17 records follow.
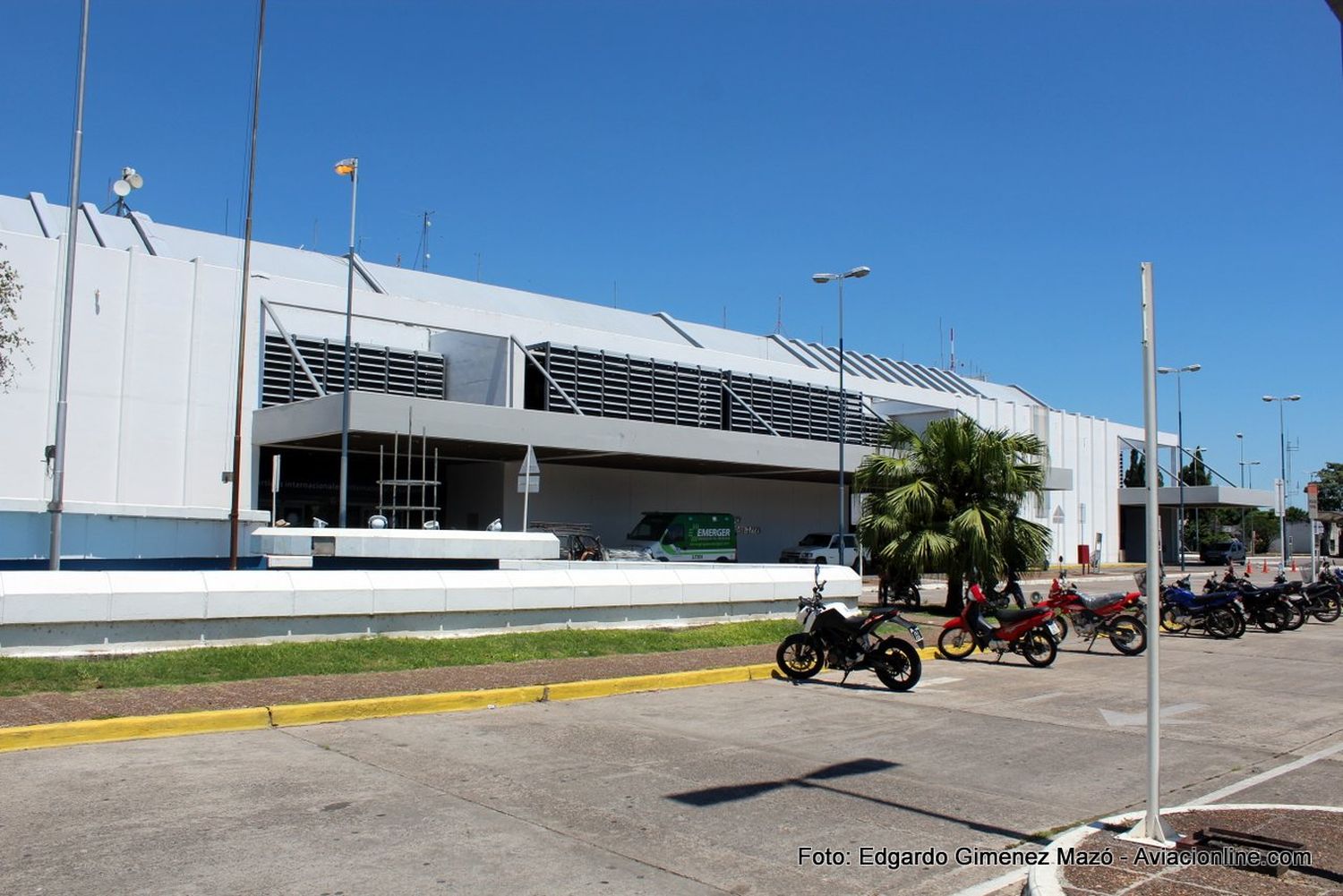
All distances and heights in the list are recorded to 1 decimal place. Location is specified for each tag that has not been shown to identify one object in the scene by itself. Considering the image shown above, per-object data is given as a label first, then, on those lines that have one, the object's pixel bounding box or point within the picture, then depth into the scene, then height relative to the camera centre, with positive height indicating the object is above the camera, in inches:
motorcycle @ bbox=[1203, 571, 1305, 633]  904.9 -49.7
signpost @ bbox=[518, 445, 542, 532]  820.0 +37.6
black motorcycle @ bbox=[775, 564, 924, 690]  535.5 -55.8
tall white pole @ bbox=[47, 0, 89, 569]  687.7 +98.7
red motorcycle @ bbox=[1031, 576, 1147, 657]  711.7 -48.7
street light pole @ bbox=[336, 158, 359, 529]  1074.7 +149.6
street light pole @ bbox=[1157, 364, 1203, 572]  1977.2 +211.9
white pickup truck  1676.9 -26.5
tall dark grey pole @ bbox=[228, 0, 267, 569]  963.5 +249.9
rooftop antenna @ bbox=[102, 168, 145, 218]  1235.2 +408.7
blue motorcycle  839.1 -53.0
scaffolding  1118.4 +40.2
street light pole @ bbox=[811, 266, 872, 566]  1250.6 +293.6
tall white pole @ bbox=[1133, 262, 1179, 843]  252.2 -11.8
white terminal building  1112.8 +150.3
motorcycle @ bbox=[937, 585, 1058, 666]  643.5 -54.3
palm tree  895.1 +24.3
